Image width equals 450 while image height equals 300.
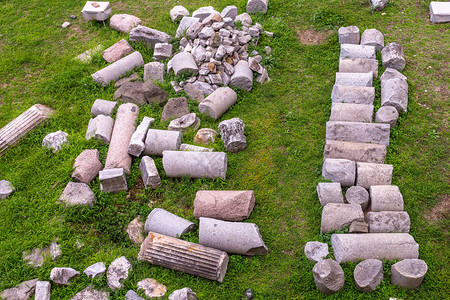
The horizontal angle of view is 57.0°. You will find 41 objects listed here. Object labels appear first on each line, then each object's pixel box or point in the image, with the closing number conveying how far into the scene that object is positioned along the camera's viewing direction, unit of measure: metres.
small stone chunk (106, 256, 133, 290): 6.64
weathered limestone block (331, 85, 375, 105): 9.12
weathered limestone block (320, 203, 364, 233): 7.09
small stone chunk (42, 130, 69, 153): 9.21
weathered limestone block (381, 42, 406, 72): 10.07
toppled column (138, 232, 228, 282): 6.70
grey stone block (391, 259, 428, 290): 6.18
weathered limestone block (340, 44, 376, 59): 10.30
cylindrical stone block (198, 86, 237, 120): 9.53
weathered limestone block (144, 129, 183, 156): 8.77
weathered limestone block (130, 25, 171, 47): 11.53
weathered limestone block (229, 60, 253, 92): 10.09
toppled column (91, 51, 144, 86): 10.71
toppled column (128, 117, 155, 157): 8.73
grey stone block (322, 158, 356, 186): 7.79
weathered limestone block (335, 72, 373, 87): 9.48
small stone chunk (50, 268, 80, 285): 6.73
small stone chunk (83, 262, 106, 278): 6.79
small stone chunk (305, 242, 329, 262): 6.78
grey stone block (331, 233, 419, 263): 6.61
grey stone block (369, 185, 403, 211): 7.30
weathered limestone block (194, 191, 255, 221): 7.53
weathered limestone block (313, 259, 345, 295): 6.18
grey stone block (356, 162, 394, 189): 7.73
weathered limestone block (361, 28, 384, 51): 10.66
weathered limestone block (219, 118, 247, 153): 8.80
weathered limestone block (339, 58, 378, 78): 9.95
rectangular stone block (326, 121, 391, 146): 8.38
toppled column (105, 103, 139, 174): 8.55
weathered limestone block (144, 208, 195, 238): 7.34
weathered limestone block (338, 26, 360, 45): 10.95
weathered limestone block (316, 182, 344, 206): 7.49
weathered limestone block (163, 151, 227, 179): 8.26
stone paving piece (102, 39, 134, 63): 11.39
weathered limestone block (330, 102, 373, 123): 8.76
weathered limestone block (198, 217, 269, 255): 6.98
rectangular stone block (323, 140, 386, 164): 8.12
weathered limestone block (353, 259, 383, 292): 6.21
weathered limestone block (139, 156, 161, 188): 8.23
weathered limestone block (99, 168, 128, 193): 8.09
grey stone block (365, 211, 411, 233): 7.01
